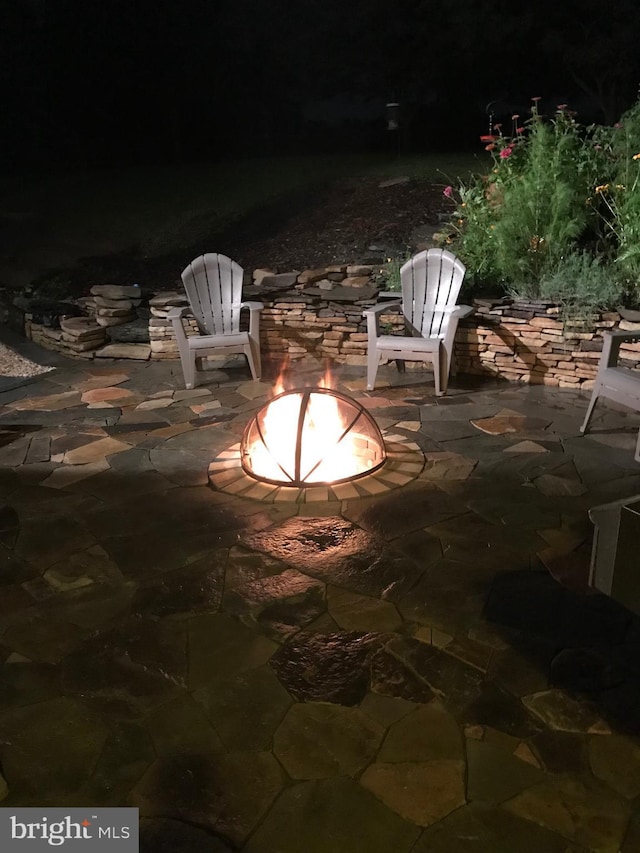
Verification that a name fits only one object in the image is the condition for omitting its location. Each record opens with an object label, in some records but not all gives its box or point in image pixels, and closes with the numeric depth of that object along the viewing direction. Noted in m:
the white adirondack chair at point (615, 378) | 3.79
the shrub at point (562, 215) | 5.06
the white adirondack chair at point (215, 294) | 5.68
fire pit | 3.54
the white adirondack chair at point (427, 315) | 4.97
